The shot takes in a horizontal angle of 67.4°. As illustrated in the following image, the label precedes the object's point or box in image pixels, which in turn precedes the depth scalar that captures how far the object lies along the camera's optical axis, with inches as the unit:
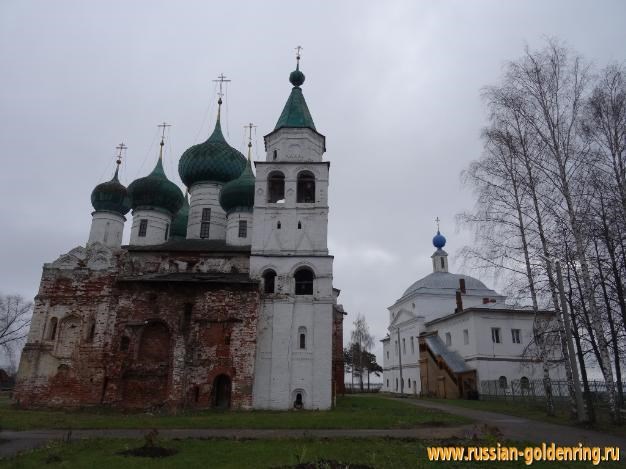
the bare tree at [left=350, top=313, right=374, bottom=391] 2298.4
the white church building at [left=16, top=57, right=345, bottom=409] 819.4
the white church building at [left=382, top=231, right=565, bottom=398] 1291.8
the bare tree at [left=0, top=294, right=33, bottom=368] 1524.2
